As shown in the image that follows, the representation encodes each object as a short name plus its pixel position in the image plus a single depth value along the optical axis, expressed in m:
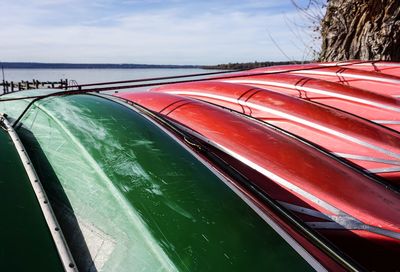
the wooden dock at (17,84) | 22.80
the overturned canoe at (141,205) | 1.51
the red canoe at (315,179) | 2.39
